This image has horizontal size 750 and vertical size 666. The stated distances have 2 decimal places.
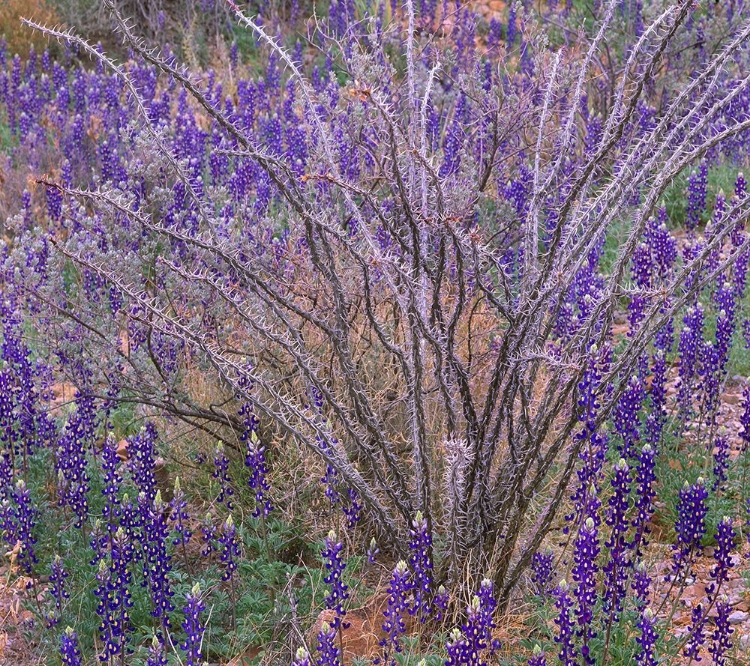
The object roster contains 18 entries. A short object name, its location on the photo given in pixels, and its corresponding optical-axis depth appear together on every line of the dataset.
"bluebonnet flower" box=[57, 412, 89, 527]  3.84
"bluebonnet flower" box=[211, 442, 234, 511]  3.81
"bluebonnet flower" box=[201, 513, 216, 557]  3.64
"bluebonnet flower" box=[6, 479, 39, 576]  3.67
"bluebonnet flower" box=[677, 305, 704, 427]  4.70
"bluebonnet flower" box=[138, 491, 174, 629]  3.35
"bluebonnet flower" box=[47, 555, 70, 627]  3.43
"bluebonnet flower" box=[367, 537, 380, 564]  3.51
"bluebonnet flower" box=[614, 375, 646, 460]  3.94
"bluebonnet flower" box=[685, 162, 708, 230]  6.36
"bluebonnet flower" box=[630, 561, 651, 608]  3.21
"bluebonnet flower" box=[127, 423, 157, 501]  3.75
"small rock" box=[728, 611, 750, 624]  3.72
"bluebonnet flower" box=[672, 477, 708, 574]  3.24
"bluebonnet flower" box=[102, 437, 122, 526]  3.66
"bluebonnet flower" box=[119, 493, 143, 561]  3.63
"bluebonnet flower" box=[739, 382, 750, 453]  4.08
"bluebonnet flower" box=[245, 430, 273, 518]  3.59
